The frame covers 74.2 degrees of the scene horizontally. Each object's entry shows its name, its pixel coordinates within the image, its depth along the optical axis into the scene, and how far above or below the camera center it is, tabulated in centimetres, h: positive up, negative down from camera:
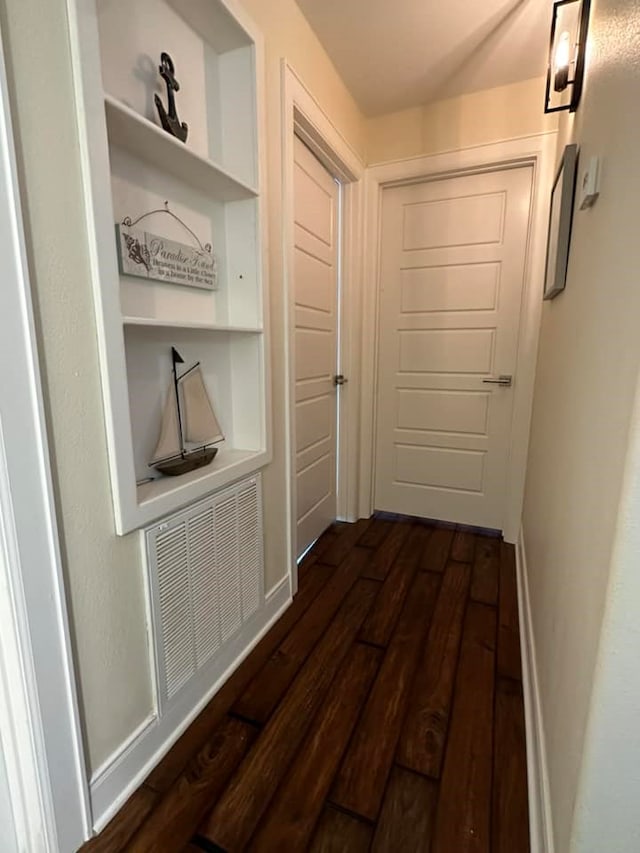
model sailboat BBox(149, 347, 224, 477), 137 -27
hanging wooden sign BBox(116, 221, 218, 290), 119 +27
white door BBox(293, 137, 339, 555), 220 +5
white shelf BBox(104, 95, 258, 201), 105 +55
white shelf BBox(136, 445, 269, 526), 119 -42
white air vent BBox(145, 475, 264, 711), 125 -76
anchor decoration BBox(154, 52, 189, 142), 123 +71
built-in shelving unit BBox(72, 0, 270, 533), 102 +41
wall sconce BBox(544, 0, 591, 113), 150 +110
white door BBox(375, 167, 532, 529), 249 +5
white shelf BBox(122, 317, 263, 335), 108 +6
